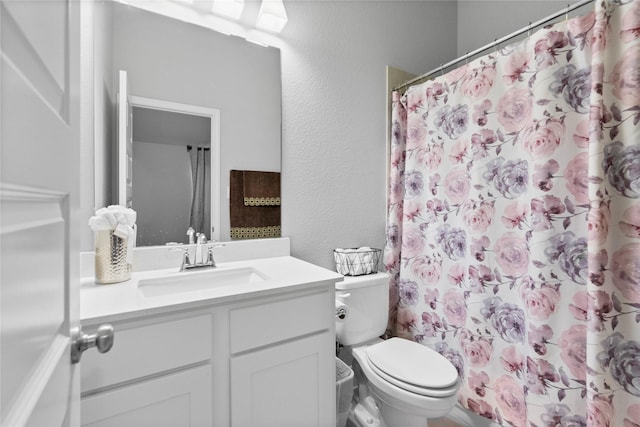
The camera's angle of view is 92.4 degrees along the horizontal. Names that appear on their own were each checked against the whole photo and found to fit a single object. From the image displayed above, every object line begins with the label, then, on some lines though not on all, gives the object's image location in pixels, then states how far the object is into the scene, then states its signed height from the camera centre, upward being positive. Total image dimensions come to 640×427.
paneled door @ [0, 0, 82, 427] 0.30 +0.00
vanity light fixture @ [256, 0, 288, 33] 1.50 +0.97
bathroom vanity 0.83 -0.43
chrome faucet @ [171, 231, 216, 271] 1.32 -0.20
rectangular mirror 1.25 +0.57
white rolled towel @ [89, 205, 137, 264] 1.09 -0.04
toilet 1.23 -0.69
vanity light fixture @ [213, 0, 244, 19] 1.43 +0.96
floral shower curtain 1.07 -0.05
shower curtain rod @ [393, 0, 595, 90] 1.18 +0.79
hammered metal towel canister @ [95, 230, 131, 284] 1.10 -0.17
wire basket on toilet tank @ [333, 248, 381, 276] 1.70 -0.28
